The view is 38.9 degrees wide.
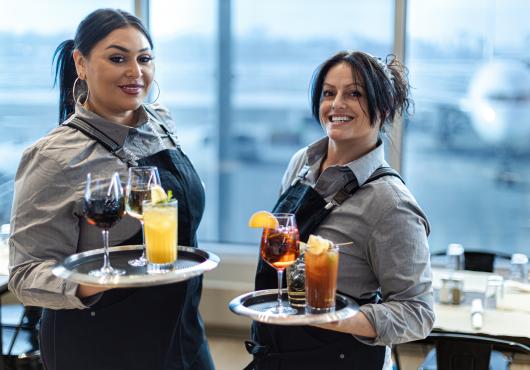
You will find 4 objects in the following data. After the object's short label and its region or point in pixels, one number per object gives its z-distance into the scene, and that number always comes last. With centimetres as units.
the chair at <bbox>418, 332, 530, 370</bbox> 245
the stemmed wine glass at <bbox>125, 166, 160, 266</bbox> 179
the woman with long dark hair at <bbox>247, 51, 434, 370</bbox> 180
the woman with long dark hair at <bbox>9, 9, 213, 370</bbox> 190
